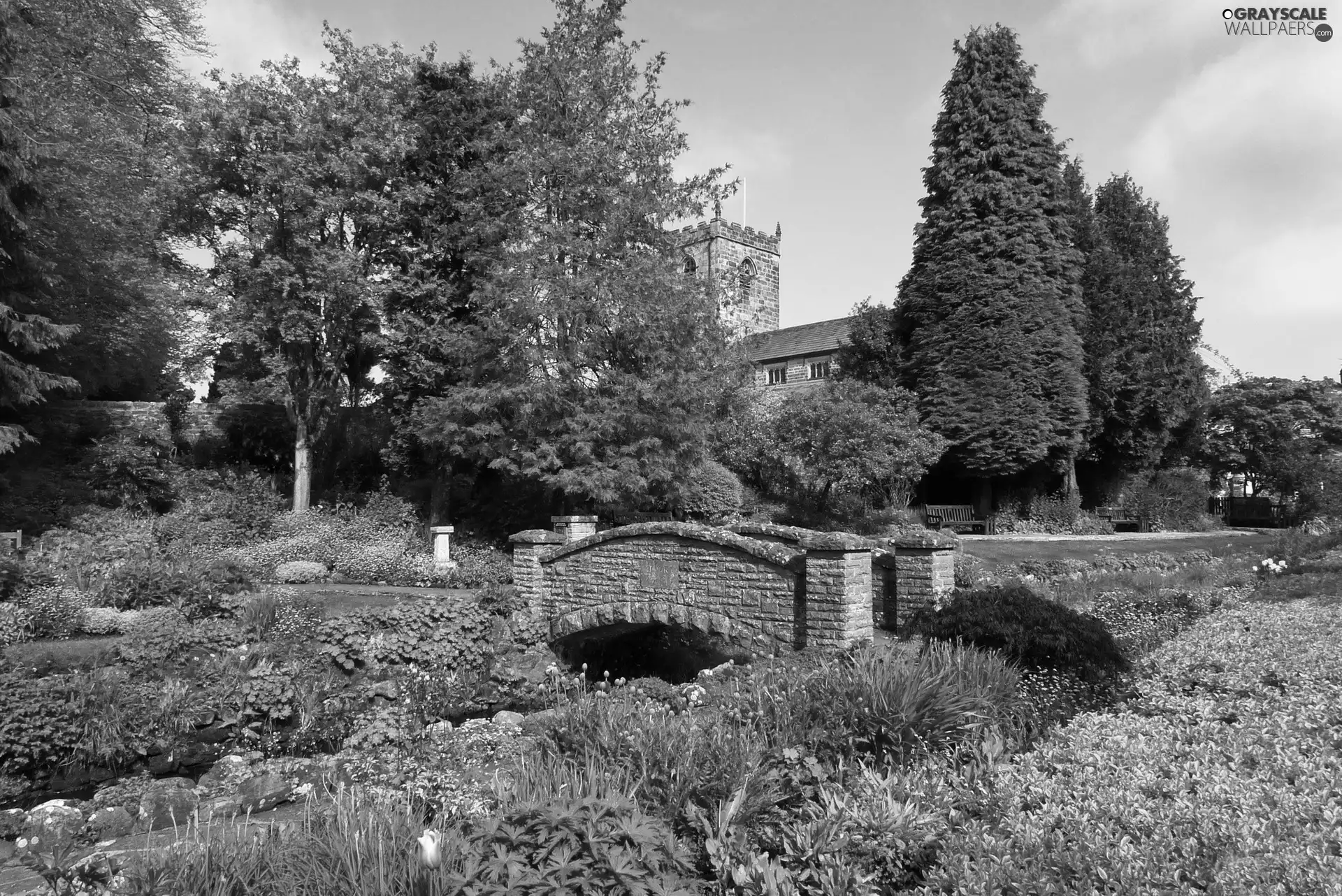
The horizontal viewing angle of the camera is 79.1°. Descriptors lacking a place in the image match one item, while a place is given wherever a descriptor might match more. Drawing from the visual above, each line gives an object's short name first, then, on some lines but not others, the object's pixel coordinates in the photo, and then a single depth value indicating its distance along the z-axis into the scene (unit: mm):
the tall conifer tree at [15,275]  13117
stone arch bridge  8680
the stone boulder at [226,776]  6305
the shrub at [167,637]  9672
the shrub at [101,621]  10672
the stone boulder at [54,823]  5179
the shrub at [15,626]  10086
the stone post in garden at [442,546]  15815
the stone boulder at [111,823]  5426
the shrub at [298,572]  14211
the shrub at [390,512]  18562
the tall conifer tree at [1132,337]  27812
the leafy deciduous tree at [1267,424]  34250
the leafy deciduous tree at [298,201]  17047
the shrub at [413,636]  10588
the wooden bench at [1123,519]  27406
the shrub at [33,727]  7488
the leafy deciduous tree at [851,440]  21906
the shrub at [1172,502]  27875
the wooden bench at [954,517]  25734
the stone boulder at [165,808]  5469
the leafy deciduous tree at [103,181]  15219
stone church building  36500
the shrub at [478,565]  14969
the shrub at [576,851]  2924
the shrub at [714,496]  20891
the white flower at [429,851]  2689
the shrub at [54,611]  10547
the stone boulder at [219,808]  4988
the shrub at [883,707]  4730
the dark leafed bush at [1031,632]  6316
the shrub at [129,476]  17344
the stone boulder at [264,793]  5280
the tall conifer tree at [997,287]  25000
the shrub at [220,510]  16141
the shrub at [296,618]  11047
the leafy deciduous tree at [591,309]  15742
